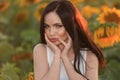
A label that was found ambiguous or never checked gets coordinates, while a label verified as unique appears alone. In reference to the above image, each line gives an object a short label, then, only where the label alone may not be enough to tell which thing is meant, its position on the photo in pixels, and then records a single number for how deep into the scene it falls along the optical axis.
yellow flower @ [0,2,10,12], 8.46
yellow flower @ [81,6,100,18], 8.11
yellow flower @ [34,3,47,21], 8.30
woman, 4.39
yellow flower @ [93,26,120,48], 6.04
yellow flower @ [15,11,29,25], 8.73
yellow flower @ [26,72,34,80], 4.82
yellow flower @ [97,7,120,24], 6.49
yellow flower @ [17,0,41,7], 8.77
